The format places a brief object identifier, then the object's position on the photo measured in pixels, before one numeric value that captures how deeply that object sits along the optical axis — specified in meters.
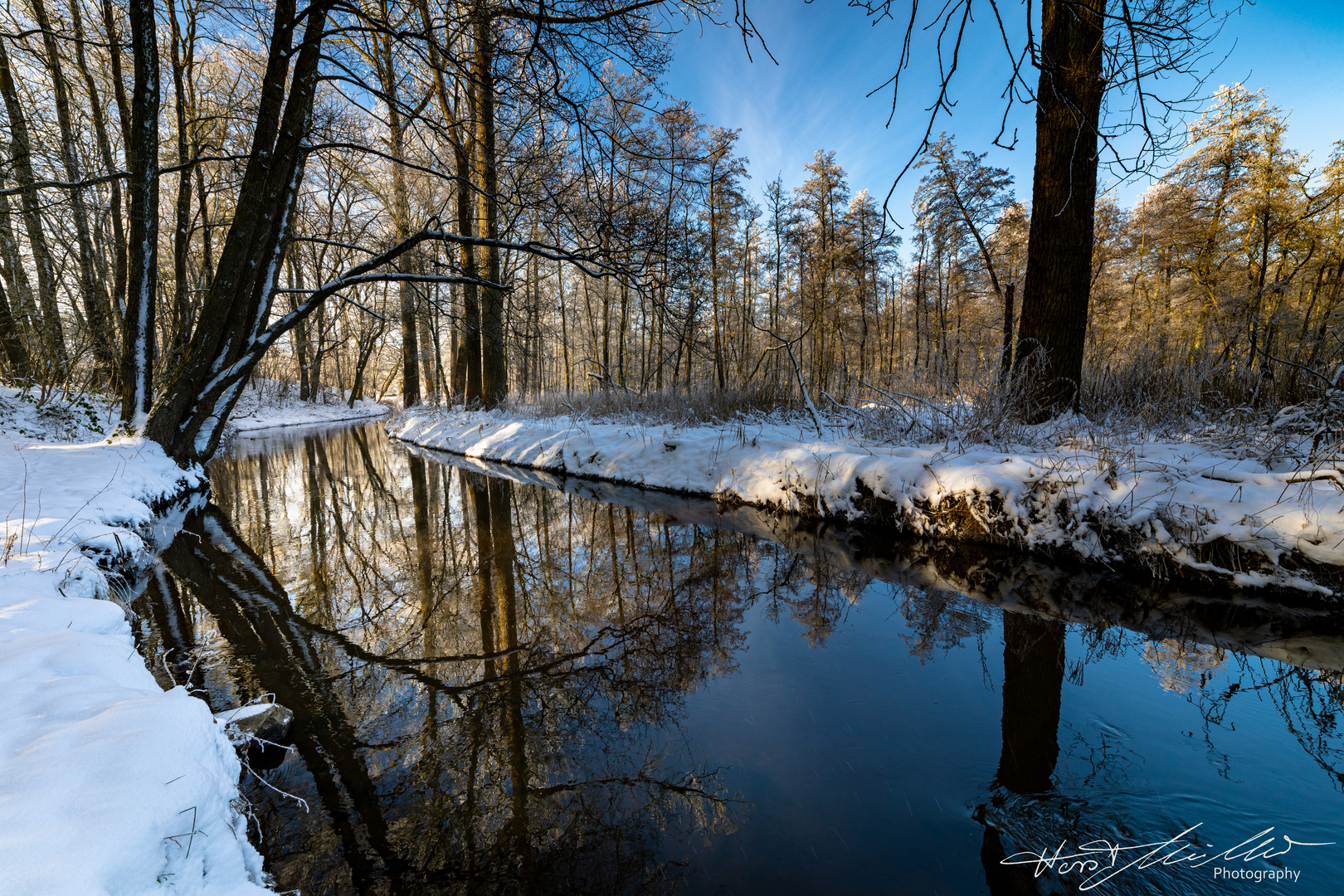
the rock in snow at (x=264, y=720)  1.99
